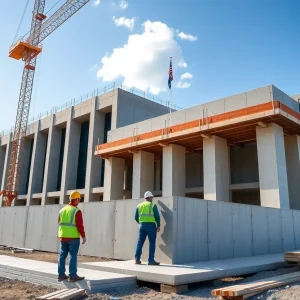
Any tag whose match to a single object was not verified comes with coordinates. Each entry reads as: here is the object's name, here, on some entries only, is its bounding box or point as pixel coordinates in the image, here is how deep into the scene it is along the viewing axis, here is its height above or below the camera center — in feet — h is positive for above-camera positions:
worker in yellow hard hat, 20.25 -0.63
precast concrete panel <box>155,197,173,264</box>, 25.99 -0.65
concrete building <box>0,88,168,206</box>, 103.30 +29.90
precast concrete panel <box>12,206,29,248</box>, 48.24 -0.58
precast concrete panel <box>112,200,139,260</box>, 30.30 -0.52
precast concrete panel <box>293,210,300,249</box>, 42.39 +0.19
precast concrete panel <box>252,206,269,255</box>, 35.17 -0.37
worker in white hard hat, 25.79 +0.05
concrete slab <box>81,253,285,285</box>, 20.44 -3.16
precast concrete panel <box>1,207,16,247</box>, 51.26 -0.82
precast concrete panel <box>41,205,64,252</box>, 41.57 -0.80
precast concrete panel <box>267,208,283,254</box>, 37.83 -0.42
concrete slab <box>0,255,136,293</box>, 19.34 -3.53
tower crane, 140.46 +78.22
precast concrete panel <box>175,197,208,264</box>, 26.56 -0.48
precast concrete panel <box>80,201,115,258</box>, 33.17 -0.47
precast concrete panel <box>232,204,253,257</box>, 32.32 -0.48
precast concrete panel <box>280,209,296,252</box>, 40.22 -0.36
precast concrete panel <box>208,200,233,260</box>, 29.58 -0.39
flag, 85.55 +39.97
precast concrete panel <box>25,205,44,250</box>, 44.29 -0.65
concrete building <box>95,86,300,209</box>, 56.34 +17.32
